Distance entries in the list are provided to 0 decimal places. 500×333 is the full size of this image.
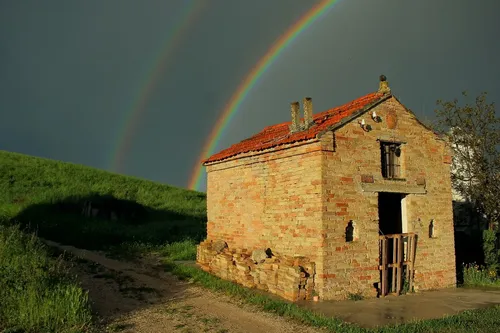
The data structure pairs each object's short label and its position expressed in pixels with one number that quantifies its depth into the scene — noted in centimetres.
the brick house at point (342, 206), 1111
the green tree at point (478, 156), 1800
